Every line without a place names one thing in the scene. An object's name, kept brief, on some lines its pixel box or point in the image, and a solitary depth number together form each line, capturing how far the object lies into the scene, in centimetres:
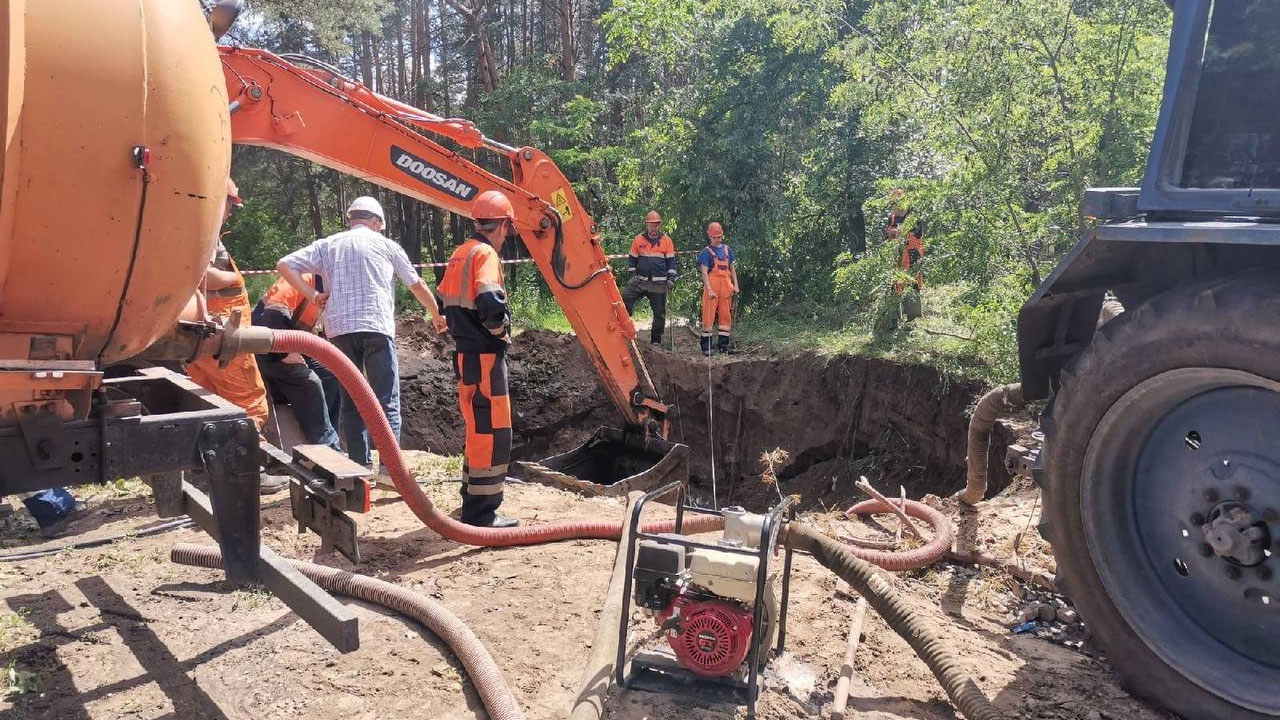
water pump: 305
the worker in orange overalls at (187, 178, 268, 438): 523
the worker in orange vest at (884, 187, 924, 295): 1032
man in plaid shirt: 562
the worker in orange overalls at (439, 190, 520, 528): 491
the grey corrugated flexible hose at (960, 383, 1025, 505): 466
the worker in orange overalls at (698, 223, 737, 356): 1153
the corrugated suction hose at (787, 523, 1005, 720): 307
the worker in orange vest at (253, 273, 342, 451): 599
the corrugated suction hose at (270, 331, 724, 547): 386
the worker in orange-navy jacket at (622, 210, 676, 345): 1198
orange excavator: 230
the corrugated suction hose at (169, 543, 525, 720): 310
